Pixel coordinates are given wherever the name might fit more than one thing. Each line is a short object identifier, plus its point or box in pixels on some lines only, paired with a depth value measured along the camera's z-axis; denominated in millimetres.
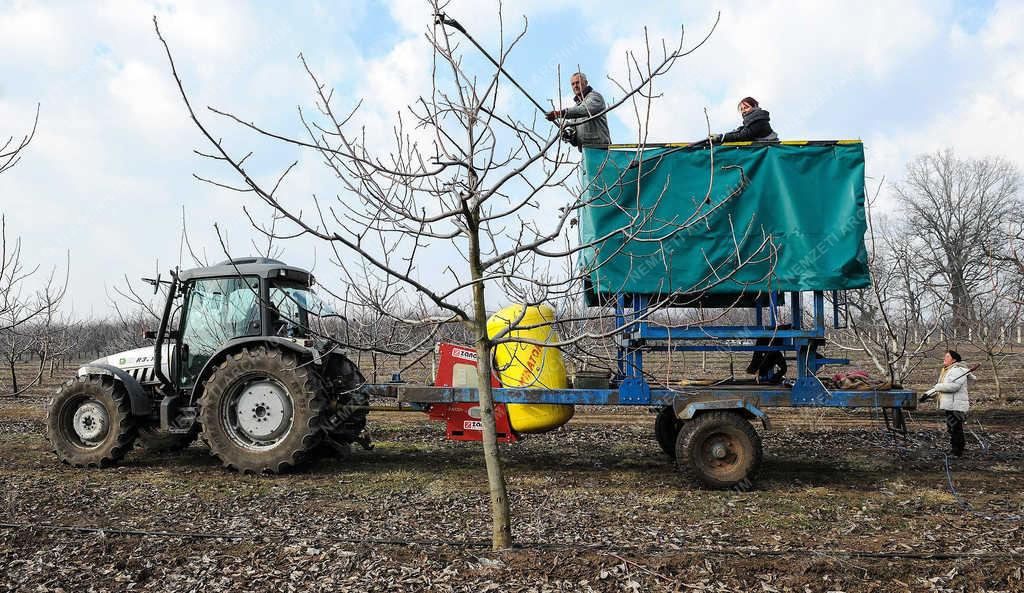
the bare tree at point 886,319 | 10437
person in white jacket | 8789
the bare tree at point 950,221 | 38562
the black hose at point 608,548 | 4645
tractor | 7594
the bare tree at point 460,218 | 3805
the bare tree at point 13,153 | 4270
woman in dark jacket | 6766
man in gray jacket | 6245
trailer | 6523
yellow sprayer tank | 7422
